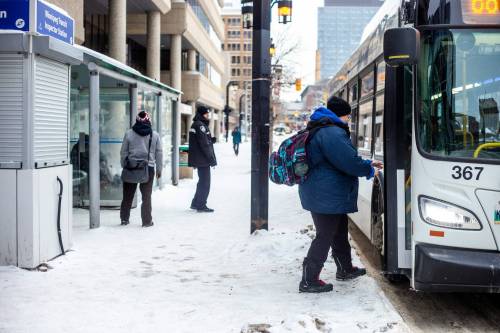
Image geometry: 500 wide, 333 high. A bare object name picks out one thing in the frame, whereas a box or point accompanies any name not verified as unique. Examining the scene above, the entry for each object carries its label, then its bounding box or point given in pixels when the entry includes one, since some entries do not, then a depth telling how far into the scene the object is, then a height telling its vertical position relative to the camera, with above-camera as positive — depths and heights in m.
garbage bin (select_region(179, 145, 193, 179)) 18.41 -0.78
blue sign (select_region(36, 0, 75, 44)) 6.48 +1.26
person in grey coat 9.66 -0.24
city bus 4.80 -0.02
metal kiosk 6.39 -0.07
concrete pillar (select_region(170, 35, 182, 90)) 35.16 +4.44
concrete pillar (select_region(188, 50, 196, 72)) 43.62 +5.54
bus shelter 11.47 +0.24
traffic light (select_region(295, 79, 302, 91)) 28.48 +2.57
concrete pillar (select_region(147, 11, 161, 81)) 28.75 +4.37
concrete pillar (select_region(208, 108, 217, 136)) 60.53 +2.14
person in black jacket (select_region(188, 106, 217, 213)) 11.38 -0.18
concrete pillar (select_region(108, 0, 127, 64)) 22.64 +4.01
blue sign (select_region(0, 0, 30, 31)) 6.35 +1.26
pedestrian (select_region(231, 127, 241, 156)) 36.24 +0.08
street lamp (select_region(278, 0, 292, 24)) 14.14 +2.99
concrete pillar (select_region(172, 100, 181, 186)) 16.06 -0.06
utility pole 8.62 +0.57
